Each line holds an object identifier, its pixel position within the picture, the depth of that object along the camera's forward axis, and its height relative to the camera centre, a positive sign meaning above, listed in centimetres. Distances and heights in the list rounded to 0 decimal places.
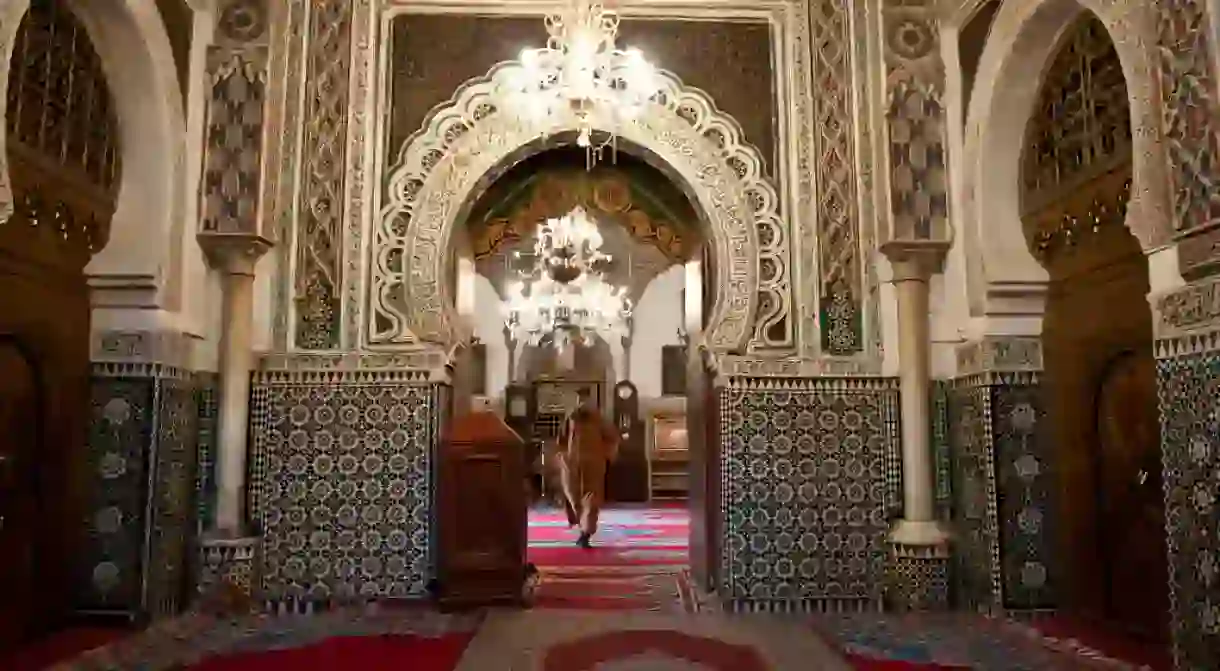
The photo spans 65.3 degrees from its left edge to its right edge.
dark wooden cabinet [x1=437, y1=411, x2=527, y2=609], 418 -33
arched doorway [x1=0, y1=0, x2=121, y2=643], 327 +56
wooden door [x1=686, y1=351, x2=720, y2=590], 443 -17
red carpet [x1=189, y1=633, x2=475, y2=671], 315 -73
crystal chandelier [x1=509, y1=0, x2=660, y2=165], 454 +171
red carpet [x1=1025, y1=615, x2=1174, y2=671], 310 -71
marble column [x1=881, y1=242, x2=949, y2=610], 408 -4
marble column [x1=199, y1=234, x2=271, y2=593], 406 +22
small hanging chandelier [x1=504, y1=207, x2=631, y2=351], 970 +139
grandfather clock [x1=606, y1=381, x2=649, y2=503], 1178 -15
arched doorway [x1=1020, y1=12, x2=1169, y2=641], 332 +38
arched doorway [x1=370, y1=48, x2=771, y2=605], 443 +111
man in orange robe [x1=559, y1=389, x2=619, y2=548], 678 -14
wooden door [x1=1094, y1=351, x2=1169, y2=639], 326 -20
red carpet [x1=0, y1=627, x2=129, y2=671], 310 -71
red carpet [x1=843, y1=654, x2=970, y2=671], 313 -74
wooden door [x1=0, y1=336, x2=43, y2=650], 325 -17
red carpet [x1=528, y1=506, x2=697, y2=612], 447 -73
